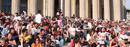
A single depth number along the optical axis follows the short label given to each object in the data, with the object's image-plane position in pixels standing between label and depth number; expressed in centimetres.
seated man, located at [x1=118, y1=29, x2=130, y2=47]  1374
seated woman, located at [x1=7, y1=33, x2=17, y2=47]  1166
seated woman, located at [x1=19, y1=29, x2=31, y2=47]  1235
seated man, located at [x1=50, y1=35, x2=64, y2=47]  1341
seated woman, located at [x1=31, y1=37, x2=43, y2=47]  1215
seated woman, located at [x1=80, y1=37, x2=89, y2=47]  1363
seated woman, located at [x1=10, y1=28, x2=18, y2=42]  1236
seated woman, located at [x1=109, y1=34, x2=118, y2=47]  1463
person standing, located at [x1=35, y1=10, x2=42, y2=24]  1950
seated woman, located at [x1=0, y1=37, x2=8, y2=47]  1104
